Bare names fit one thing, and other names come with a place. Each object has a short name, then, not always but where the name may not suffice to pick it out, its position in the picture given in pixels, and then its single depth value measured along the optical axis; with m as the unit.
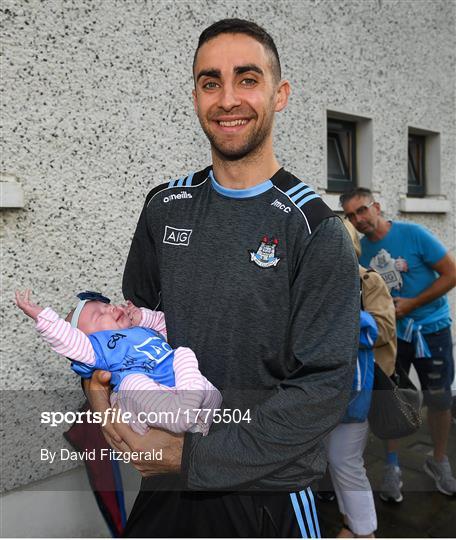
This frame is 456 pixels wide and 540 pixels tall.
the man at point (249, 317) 1.36
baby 1.48
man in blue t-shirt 3.64
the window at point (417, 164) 5.79
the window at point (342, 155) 4.82
